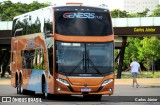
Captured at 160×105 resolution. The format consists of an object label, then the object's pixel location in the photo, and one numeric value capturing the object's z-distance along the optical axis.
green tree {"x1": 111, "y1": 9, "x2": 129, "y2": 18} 132.65
